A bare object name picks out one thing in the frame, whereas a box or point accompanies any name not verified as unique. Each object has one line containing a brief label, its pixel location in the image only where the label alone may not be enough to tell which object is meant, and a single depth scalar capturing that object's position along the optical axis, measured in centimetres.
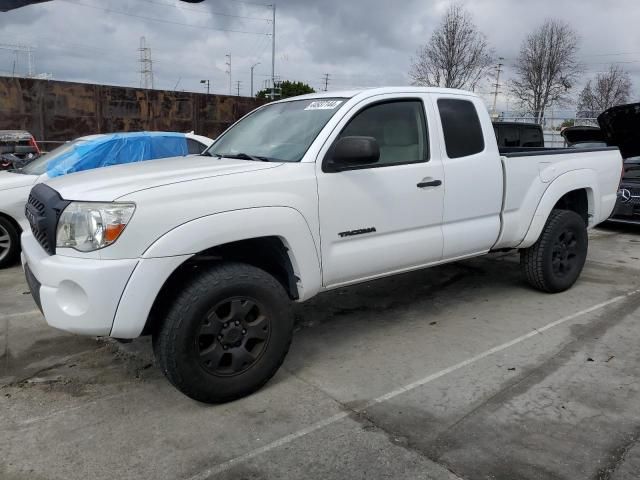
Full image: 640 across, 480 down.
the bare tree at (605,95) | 3906
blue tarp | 712
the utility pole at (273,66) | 3773
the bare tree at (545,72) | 3644
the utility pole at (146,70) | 7361
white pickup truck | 291
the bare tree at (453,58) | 3177
